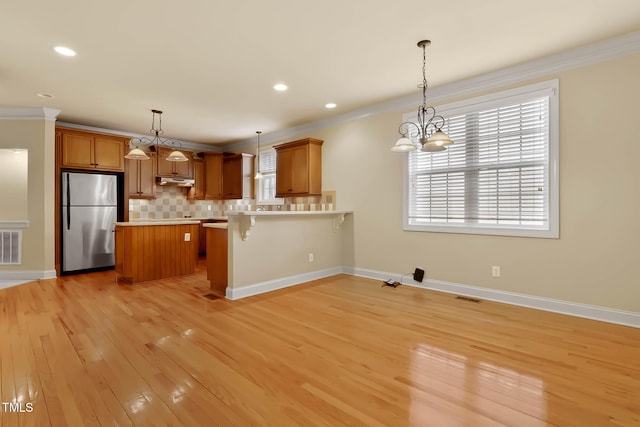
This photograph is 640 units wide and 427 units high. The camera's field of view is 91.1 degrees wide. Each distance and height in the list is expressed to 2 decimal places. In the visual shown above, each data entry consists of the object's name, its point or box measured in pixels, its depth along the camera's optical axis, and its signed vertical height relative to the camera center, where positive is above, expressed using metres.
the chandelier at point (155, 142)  4.40 +1.43
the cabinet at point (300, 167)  5.33 +0.76
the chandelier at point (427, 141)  2.61 +0.61
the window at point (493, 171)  3.32 +0.48
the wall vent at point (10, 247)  4.80 -0.56
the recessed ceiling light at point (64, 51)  2.97 +1.54
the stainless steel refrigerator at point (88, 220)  5.11 -0.17
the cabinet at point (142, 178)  5.99 +0.64
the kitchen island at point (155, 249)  4.55 -0.59
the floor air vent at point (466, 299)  3.66 -1.04
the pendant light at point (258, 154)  5.95 +1.23
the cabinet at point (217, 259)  3.98 -0.63
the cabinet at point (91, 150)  5.18 +1.04
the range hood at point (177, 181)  6.36 +0.61
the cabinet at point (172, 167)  6.47 +0.93
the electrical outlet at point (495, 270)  3.62 -0.69
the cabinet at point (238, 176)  6.88 +0.77
